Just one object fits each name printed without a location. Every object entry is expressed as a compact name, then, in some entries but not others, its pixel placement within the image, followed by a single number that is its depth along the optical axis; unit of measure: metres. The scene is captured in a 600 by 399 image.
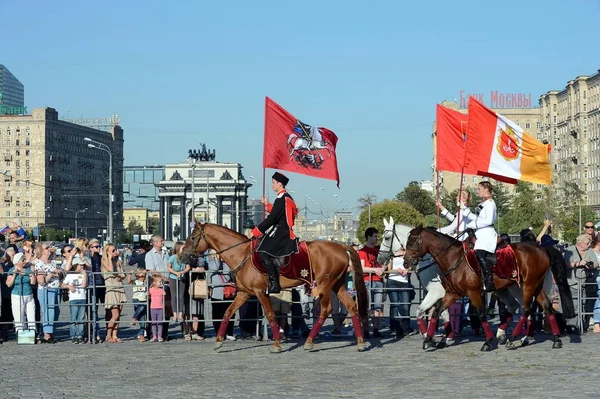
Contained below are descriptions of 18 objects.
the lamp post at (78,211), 169.18
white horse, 18.59
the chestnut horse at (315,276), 18.11
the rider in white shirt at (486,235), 17.67
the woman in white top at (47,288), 20.55
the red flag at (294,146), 21.38
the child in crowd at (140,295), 20.70
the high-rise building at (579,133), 139.25
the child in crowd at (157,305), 20.55
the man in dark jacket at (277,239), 17.84
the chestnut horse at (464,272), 17.72
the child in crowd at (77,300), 20.38
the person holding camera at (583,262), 21.50
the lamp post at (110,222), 64.01
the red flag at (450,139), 21.09
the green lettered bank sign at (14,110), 196.96
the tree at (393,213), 108.06
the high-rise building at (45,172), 170.88
